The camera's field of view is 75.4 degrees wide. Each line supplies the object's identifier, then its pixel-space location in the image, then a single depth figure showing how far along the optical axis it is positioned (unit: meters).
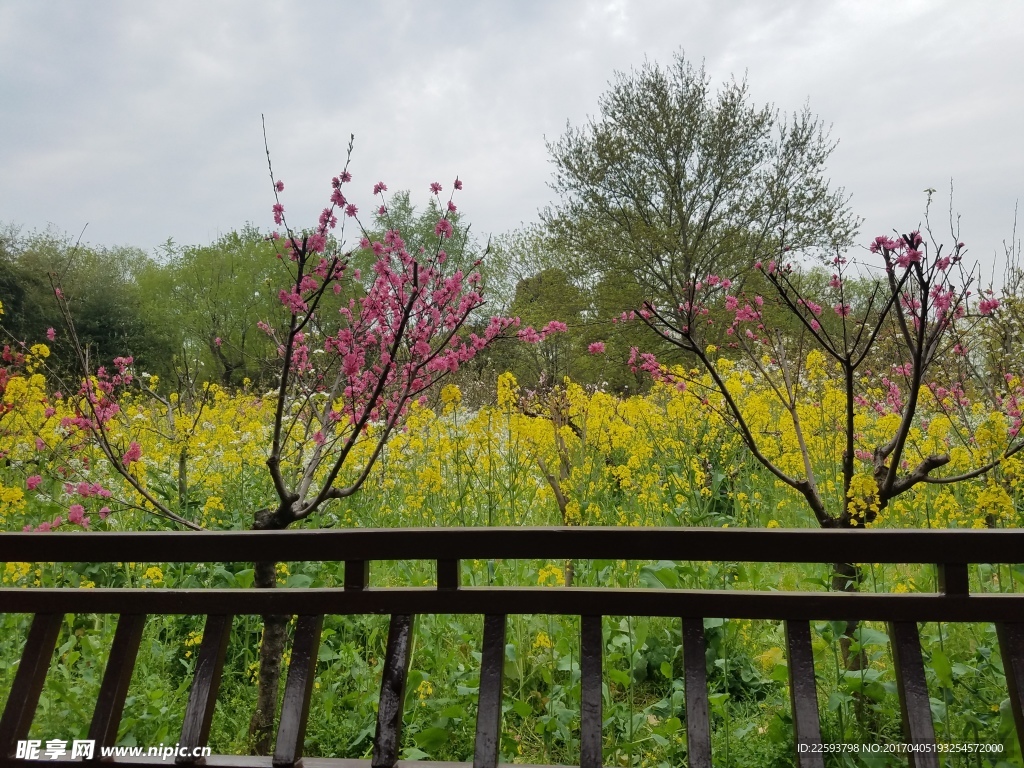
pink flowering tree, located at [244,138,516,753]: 2.05
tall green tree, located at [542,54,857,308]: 13.84
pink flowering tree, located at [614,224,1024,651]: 2.11
